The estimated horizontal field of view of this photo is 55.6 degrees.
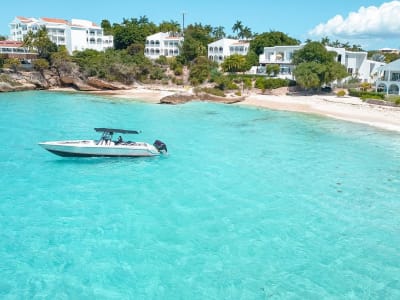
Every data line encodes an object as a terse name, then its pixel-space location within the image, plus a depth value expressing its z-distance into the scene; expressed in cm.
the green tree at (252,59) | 8252
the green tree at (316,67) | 6291
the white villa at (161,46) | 9438
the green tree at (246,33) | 11312
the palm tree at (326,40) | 9812
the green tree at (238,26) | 11338
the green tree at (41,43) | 7788
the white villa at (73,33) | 9400
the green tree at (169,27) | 10544
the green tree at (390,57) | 10407
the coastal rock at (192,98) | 6144
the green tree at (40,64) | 7500
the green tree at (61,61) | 7625
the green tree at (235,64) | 7881
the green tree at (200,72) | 7580
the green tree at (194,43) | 8402
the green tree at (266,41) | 8688
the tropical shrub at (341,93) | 6462
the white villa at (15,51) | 7839
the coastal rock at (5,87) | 7131
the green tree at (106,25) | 11050
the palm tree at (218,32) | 11556
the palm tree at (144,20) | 11519
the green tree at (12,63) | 7369
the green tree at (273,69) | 7494
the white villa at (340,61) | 7594
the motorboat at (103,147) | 2780
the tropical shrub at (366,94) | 5716
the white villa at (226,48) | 9019
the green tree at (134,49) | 9144
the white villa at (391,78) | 5991
